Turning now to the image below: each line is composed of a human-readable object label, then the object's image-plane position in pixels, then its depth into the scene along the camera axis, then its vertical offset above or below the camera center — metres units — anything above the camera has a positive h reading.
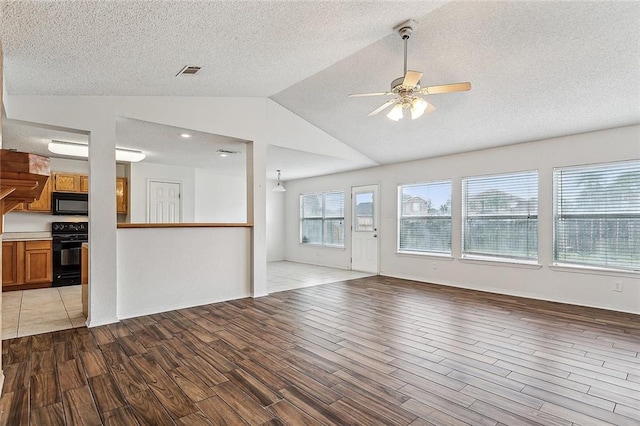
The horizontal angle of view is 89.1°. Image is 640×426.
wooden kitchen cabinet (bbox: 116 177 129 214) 6.68 +0.45
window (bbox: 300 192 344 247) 8.11 -0.07
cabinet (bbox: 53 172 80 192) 5.98 +0.67
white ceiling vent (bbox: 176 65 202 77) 3.27 +1.51
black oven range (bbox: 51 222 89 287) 5.77 -0.61
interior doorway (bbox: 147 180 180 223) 7.06 +0.34
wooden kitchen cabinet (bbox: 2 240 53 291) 5.36 -0.79
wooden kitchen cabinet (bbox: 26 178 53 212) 5.75 +0.27
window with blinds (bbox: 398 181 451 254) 6.06 -0.04
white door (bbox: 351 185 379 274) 7.17 -0.29
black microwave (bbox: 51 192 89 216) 5.95 +0.27
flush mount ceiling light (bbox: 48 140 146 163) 4.91 +1.07
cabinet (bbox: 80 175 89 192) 6.26 +0.67
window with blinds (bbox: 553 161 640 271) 4.16 +0.00
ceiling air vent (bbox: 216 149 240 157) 5.68 +1.16
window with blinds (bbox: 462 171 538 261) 5.01 -0.01
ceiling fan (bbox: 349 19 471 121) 2.78 +1.11
